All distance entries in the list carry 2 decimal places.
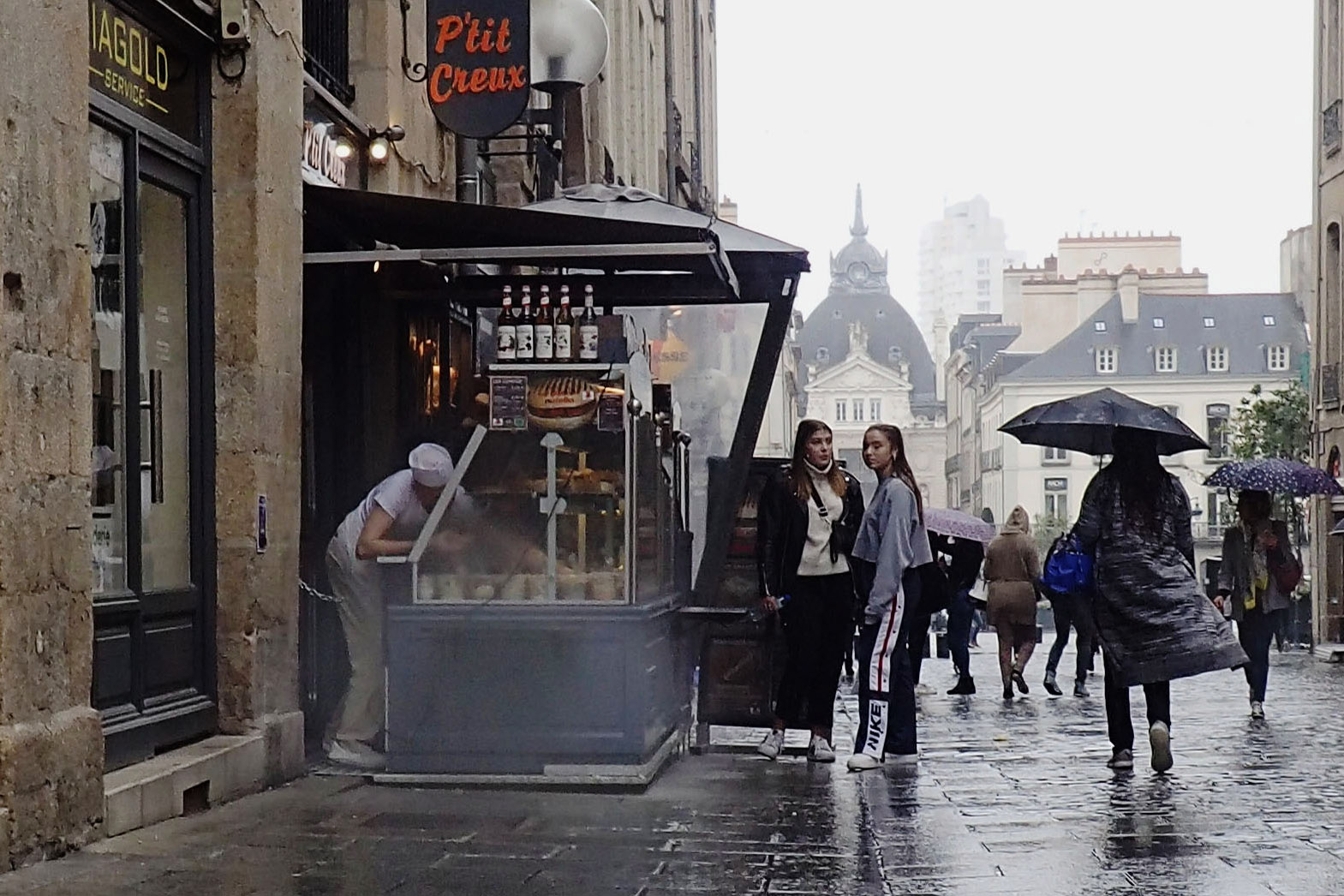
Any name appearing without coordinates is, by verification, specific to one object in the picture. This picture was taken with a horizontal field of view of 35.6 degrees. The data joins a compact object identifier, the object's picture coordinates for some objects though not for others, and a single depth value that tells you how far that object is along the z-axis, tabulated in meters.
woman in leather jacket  10.46
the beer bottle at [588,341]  9.26
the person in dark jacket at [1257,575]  14.40
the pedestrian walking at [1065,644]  16.06
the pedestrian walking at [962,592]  14.88
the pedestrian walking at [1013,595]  16.23
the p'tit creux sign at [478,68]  12.09
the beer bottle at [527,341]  9.27
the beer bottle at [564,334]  9.26
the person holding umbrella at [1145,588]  9.84
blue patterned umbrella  17.62
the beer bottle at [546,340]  9.26
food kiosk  8.93
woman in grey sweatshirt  10.26
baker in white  9.41
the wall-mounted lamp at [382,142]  11.67
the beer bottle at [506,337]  9.30
